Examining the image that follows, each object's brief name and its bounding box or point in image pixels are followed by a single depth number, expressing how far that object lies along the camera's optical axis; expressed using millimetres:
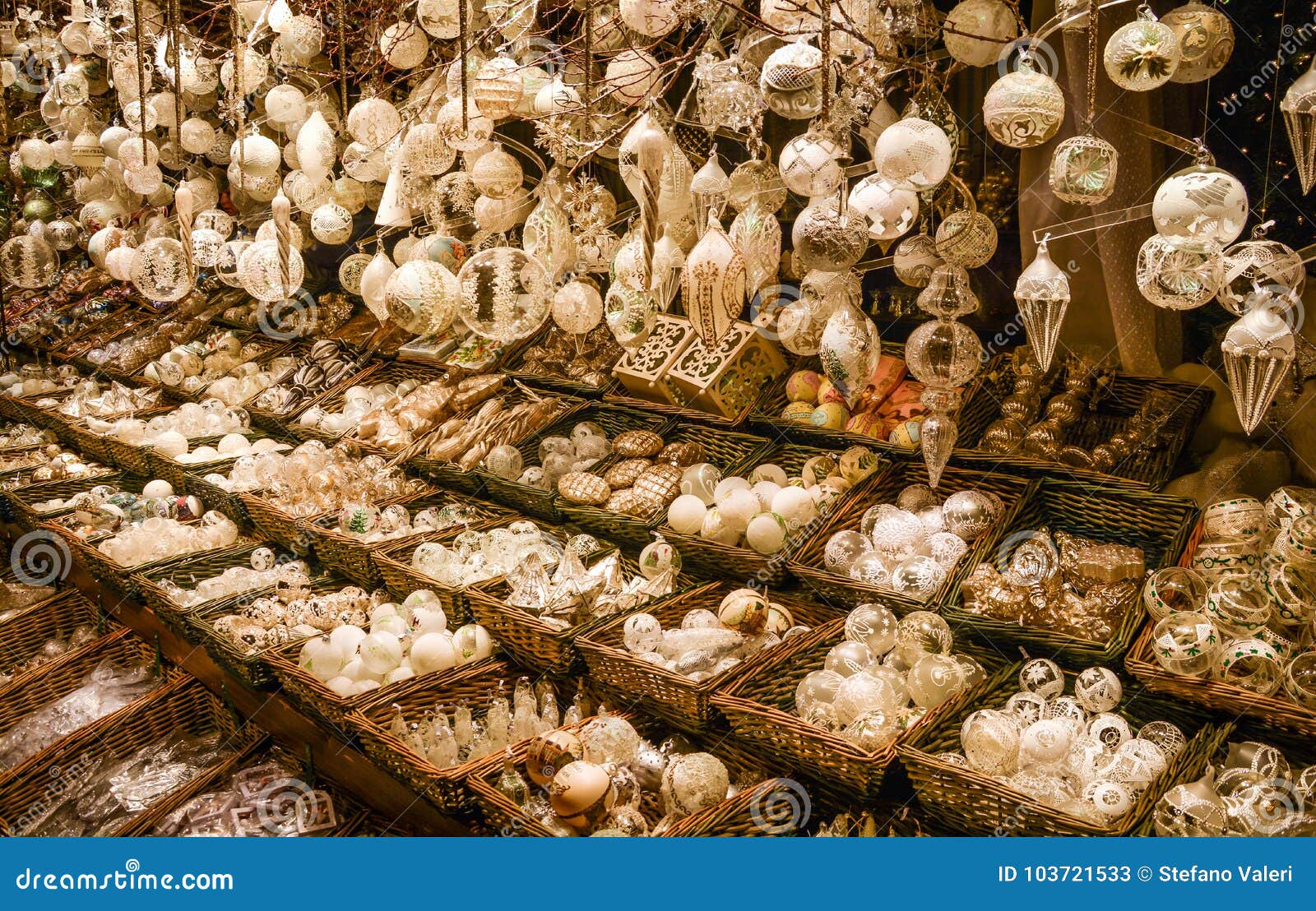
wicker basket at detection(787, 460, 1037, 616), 2266
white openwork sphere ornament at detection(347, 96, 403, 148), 2590
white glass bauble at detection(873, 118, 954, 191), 1538
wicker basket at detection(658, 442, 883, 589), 2529
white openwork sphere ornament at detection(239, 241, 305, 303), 2580
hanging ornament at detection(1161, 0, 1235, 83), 1612
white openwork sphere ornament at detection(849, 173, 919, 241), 1686
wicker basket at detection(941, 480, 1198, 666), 2041
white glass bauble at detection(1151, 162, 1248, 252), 1389
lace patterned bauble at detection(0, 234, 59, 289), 3830
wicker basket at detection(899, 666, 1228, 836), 1690
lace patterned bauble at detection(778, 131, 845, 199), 1685
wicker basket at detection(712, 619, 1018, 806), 1887
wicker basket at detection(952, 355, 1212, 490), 2400
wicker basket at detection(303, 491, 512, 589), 3076
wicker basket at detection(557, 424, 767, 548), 2838
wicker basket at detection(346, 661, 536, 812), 2180
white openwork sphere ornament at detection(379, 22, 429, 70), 2689
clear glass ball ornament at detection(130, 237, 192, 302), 2889
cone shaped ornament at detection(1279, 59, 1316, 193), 1425
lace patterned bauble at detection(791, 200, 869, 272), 1646
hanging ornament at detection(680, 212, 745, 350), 1745
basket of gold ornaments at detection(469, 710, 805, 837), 2010
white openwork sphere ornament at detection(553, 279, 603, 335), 2115
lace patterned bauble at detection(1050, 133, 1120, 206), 1470
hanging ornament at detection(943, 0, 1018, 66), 1774
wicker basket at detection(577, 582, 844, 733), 2156
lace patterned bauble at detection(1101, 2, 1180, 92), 1458
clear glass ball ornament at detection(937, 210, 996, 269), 1858
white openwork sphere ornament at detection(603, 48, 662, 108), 2070
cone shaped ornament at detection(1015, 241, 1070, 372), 1662
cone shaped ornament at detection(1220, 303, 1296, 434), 1445
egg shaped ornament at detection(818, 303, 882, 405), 1828
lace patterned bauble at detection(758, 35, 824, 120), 1644
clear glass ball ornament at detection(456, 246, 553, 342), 1921
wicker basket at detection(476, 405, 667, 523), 3090
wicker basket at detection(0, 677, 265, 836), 2818
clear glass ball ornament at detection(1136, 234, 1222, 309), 1426
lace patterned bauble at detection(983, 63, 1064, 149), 1456
